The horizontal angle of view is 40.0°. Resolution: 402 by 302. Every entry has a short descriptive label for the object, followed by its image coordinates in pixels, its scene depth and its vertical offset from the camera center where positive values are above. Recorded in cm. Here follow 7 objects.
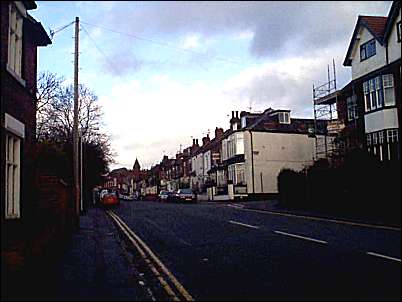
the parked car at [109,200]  5028 +10
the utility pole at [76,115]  2415 +389
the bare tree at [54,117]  5241 +861
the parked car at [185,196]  5691 +29
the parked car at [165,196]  6271 +37
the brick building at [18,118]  1214 +217
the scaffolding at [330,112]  3947 +655
